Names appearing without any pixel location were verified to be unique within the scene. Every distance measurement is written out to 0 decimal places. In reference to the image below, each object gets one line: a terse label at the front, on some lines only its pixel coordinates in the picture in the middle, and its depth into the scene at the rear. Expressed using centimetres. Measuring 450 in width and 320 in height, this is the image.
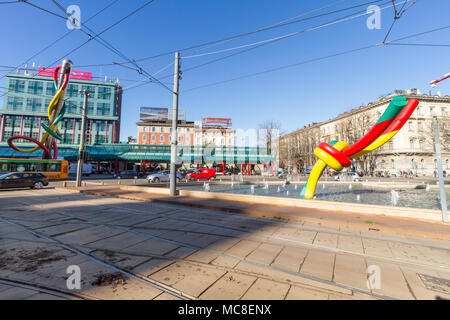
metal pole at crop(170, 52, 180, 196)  1251
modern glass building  6159
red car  3108
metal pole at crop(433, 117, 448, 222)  694
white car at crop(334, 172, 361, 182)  3480
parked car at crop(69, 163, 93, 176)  4317
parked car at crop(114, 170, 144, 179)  3686
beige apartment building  4672
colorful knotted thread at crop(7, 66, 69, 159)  2764
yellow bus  2503
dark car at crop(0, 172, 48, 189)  1630
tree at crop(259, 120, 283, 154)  5618
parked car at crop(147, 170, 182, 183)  2705
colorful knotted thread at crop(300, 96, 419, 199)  952
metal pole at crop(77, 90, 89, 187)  1753
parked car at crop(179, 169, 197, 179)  3218
